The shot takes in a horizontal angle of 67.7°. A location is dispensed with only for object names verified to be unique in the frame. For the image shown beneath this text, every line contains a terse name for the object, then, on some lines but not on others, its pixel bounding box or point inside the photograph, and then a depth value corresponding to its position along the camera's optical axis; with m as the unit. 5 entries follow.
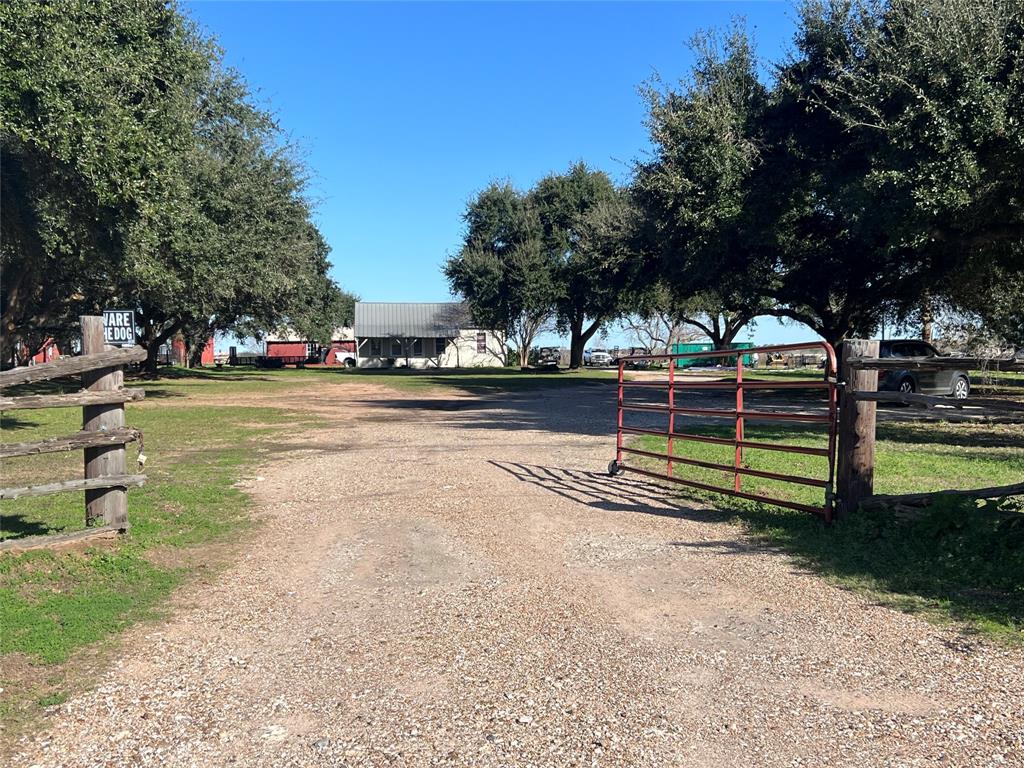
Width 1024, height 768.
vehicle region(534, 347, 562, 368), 63.33
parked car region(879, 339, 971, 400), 19.47
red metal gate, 6.94
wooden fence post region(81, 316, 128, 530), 6.29
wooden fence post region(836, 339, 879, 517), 6.69
